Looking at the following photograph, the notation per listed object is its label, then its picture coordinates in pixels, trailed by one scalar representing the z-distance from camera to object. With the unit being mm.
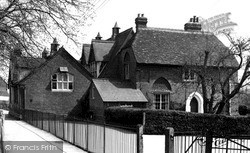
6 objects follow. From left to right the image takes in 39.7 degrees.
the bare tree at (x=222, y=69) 27344
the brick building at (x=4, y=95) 91875
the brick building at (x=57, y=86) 35156
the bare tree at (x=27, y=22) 14164
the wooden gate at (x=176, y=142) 10439
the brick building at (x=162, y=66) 34531
